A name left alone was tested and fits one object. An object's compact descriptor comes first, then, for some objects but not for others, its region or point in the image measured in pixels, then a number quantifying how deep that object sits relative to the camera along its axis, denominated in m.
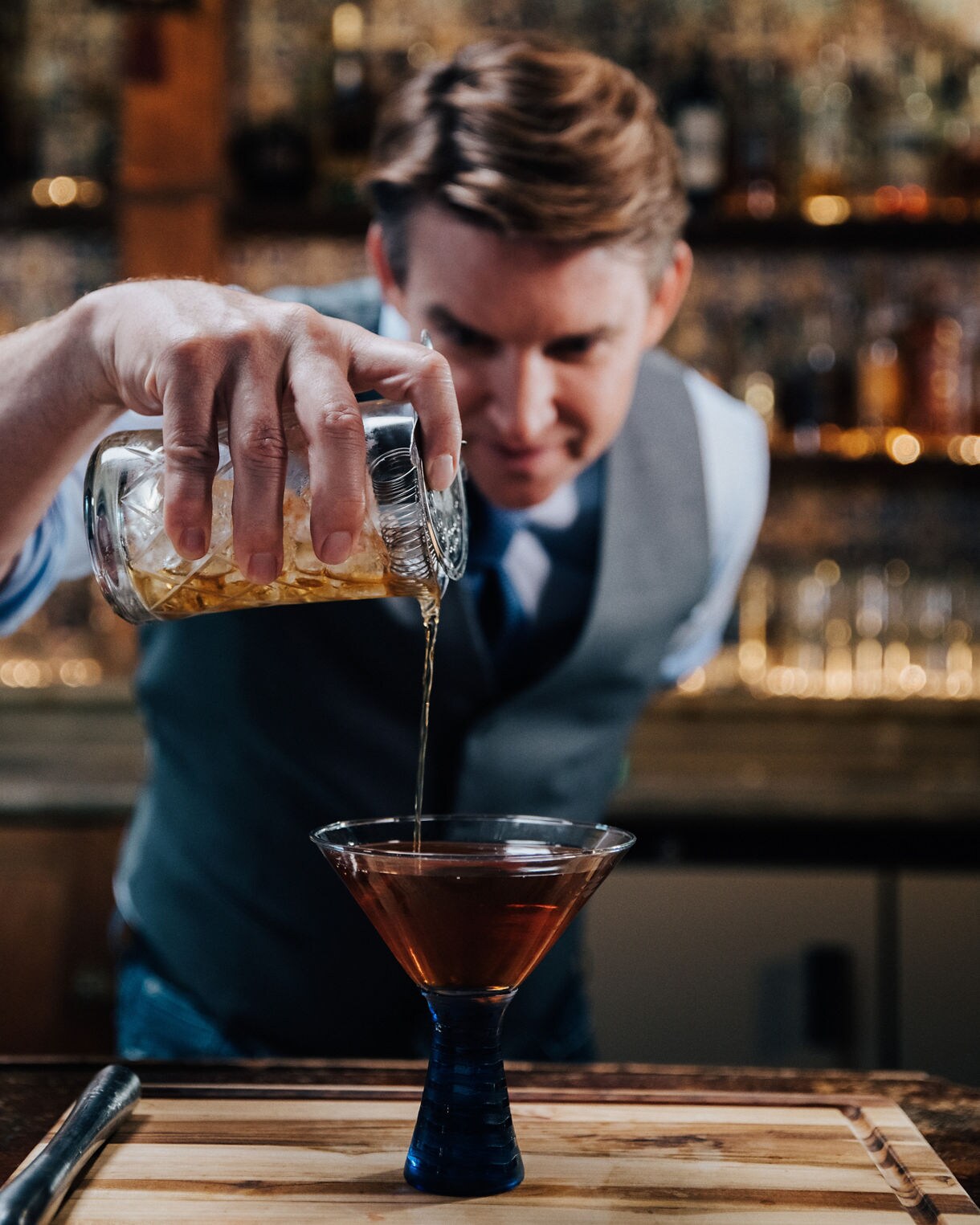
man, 1.19
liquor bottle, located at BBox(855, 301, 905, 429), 2.77
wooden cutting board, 0.69
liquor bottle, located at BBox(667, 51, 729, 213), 2.72
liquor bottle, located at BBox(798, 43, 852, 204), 2.81
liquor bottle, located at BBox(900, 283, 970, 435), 2.76
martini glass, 0.71
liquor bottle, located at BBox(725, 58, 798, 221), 2.83
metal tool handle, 0.63
